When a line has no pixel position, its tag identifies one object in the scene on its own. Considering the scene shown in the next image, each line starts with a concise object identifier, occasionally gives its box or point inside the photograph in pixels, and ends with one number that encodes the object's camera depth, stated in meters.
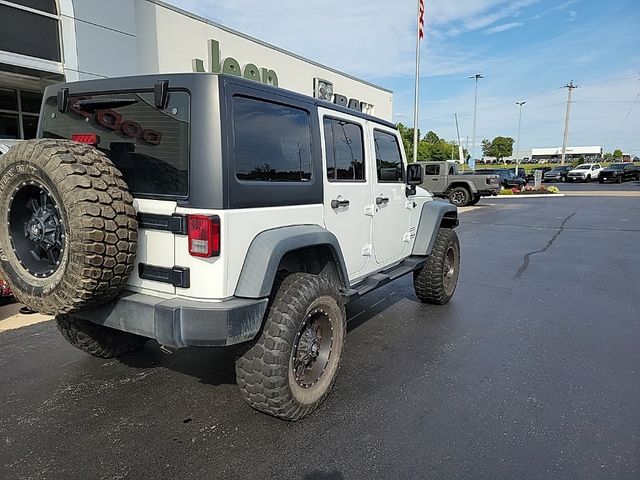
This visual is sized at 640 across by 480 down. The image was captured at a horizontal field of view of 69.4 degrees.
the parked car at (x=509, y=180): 32.16
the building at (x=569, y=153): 109.16
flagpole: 21.86
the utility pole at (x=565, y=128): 58.34
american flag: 20.55
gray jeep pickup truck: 19.38
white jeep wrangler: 2.52
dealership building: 9.37
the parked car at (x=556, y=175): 43.81
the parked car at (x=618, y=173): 39.81
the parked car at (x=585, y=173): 41.59
